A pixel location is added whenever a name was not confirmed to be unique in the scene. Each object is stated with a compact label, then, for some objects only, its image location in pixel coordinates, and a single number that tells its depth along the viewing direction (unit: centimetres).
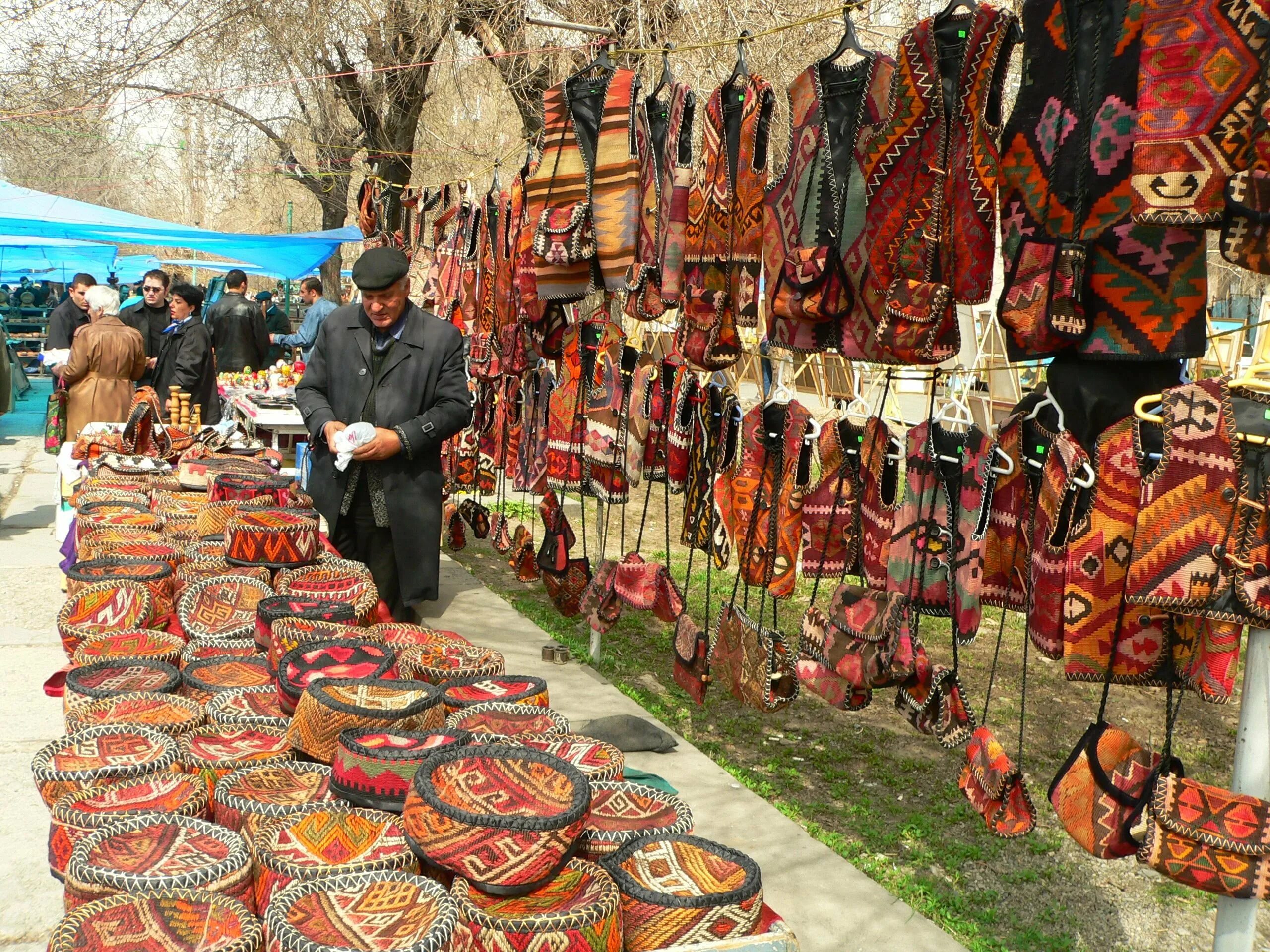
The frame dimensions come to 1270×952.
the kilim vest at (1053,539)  214
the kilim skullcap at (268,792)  162
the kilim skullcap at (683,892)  147
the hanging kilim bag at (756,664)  297
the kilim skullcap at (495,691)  197
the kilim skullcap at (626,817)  162
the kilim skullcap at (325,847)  146
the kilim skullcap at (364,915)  128
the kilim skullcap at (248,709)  196
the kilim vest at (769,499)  298
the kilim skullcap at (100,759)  173
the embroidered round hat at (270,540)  286
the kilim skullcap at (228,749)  182
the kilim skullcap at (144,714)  195
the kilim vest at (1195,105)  186
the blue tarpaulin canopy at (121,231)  1012
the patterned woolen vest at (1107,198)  206
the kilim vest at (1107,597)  201
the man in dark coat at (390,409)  406
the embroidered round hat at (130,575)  262
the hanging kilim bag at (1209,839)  181
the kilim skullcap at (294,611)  232
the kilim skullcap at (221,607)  247
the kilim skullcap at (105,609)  251
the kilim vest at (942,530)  245
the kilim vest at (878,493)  272
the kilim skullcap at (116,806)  160
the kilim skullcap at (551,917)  134
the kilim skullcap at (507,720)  187
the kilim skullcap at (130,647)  227
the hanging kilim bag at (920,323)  245
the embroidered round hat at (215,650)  232
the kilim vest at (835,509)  280
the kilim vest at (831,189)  262
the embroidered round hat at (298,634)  222
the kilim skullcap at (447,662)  210
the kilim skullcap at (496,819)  140
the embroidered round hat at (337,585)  262
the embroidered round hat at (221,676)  212
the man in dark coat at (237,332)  955
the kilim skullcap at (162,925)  129
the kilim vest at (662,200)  340
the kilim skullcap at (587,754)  180
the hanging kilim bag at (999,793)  227
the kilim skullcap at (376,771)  164
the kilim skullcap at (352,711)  176
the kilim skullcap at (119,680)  205
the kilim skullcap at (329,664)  195
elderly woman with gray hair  720
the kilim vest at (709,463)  324
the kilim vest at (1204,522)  181
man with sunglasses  865
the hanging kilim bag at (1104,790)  198
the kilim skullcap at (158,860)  143
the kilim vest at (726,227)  304
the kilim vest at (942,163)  232
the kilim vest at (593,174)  359
